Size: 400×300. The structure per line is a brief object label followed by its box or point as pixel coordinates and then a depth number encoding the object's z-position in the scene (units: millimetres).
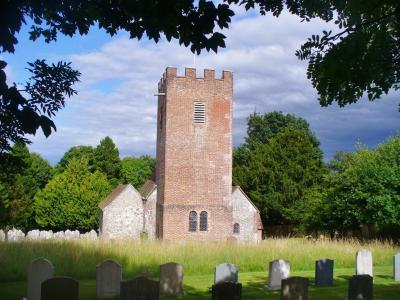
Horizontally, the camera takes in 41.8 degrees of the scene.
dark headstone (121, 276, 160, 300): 9461
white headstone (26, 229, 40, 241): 38838
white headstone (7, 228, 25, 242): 39475
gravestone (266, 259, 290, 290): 15242
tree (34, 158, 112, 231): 52000
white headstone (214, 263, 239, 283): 13961
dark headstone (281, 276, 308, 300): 10906
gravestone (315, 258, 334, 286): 15812
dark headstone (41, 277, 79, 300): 8373
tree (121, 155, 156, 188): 66875
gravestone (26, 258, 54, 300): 12164
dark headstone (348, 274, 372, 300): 11555
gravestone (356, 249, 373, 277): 16906
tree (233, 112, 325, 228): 49125
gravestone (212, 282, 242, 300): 9570
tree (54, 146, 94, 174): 64438
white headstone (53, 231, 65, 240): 39769
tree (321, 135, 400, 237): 30109
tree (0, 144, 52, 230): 51156
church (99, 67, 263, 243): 35812
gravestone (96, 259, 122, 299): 13203
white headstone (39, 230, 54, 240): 38800
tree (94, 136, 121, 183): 64938
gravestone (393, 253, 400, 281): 17234
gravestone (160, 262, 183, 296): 13852
